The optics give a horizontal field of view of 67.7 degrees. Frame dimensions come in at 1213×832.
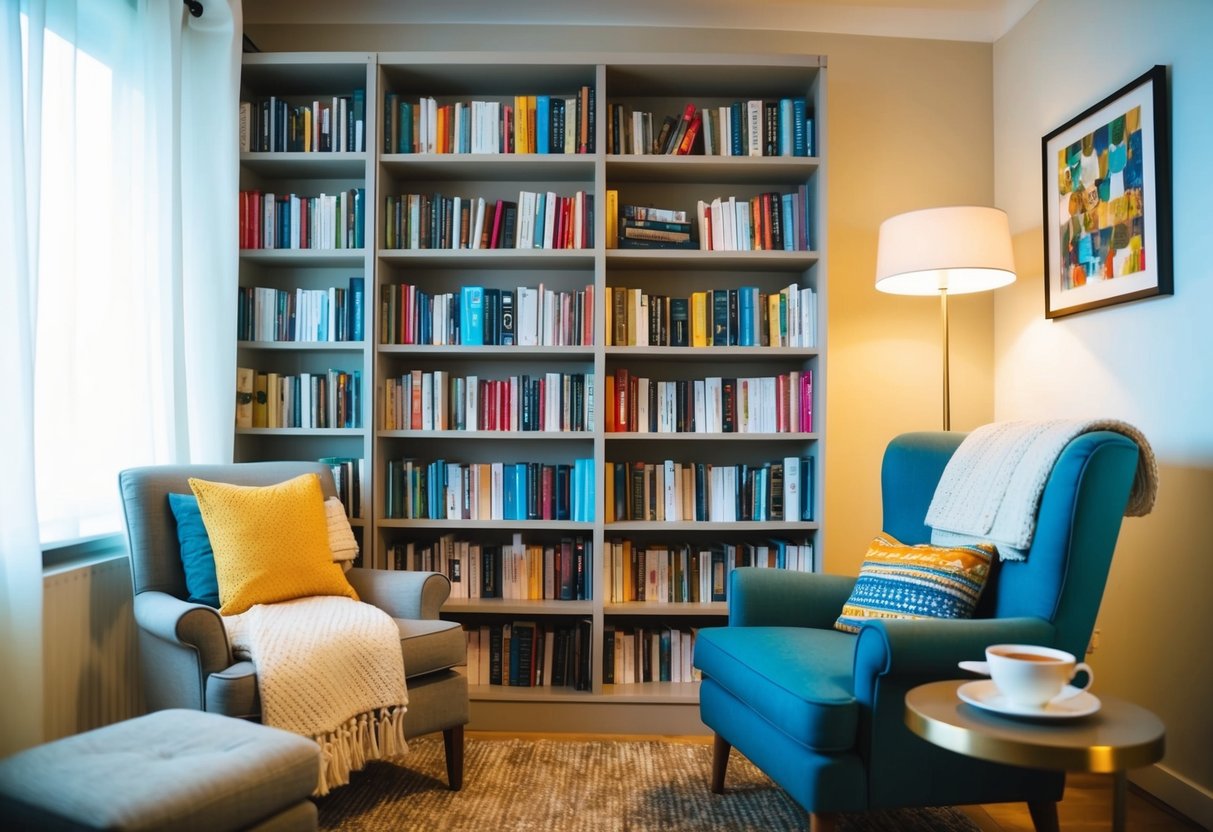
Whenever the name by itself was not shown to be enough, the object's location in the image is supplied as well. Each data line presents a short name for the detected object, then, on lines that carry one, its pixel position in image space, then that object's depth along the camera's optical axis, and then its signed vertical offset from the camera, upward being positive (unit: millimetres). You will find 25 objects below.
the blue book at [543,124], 3238 +1084
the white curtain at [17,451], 2039 -55
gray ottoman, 1420 -589
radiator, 2266 -592
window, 2363 +425
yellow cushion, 2428 -328
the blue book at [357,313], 3229 +407
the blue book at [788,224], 3258 +731
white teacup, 1498 -419
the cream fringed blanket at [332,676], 2100 -602
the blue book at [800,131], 3215 +1052
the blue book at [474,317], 3223 +391
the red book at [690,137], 3234 +1034
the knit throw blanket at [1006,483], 2070 -138
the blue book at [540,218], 3255 +751
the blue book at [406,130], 3262 +1071
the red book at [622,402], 3227 +88
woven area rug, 2336 -1028
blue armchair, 1905 -556
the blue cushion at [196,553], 2459 -347
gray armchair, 2074 -523
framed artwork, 2549 +692
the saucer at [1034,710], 1486 -472
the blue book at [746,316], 3256 +398
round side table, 1368 -489
